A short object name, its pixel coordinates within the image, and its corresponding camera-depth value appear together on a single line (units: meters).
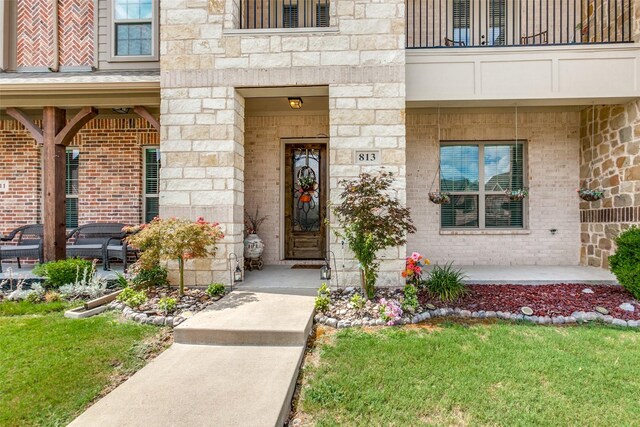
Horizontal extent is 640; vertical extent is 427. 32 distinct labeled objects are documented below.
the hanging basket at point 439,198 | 6.67
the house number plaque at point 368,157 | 5.14
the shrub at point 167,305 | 4.33
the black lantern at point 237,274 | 5.33
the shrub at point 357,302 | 4.43
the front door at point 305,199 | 7.52
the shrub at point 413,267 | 4.83
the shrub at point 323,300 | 4.39
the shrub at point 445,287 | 4.76
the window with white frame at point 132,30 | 6.41
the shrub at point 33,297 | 5.07
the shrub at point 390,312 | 4.13
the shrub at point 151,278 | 5.02
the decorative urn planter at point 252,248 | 6.46
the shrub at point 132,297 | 4.49
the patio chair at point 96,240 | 6.53
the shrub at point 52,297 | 5.09
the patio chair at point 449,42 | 6.91
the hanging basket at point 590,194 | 6.33
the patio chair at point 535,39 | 7.06
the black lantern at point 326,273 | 5.48
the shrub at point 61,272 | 5.42
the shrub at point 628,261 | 4.76
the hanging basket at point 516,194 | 6.54
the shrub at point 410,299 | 4.41
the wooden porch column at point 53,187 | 5.88
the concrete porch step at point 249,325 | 3.51
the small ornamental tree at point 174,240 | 4.49
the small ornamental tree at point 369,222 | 4.48
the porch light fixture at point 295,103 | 6.12
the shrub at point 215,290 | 4.88
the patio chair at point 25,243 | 6.19
